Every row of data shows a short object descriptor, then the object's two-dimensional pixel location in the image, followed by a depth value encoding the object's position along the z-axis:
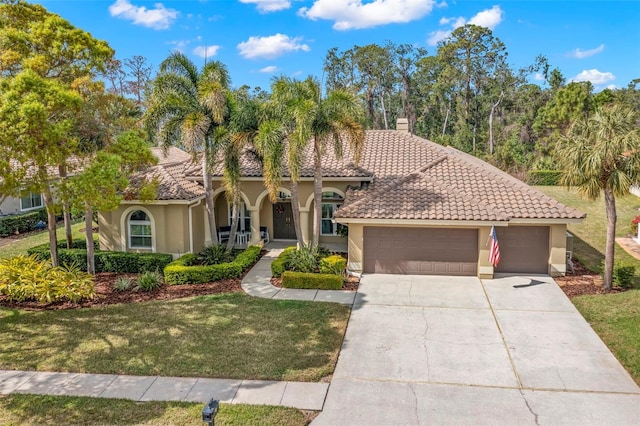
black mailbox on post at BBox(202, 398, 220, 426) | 6.98
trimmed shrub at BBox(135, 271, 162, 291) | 15.73
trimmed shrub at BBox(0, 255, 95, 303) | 14.62
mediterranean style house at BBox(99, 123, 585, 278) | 16.67
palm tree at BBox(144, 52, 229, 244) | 16.16
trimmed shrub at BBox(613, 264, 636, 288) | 15.12
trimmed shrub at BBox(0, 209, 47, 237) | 25.03
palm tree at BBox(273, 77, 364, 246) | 15.36
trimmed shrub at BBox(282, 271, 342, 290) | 15.73
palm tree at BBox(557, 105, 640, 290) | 14.07
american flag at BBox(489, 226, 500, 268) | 15.86
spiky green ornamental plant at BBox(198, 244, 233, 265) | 17.70
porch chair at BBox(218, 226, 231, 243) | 21.46
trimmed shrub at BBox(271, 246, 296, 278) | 16.73
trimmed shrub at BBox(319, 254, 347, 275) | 16.39
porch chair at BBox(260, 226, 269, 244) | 21.98
